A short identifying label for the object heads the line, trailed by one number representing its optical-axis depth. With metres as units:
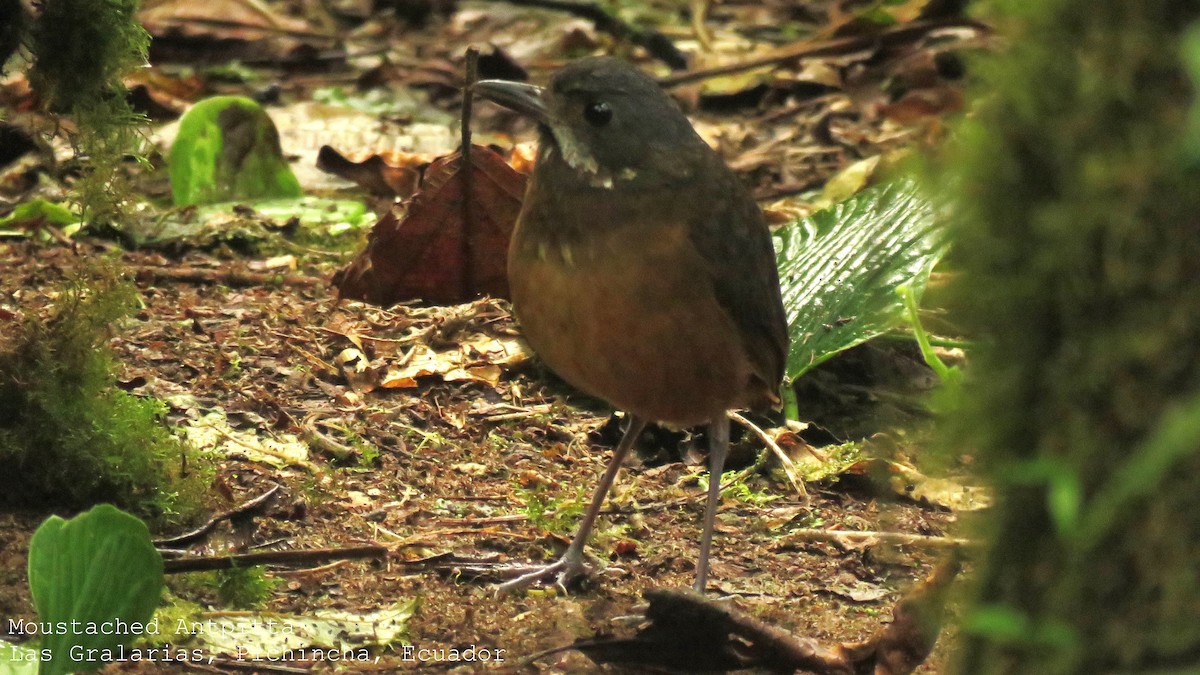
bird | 7.51
